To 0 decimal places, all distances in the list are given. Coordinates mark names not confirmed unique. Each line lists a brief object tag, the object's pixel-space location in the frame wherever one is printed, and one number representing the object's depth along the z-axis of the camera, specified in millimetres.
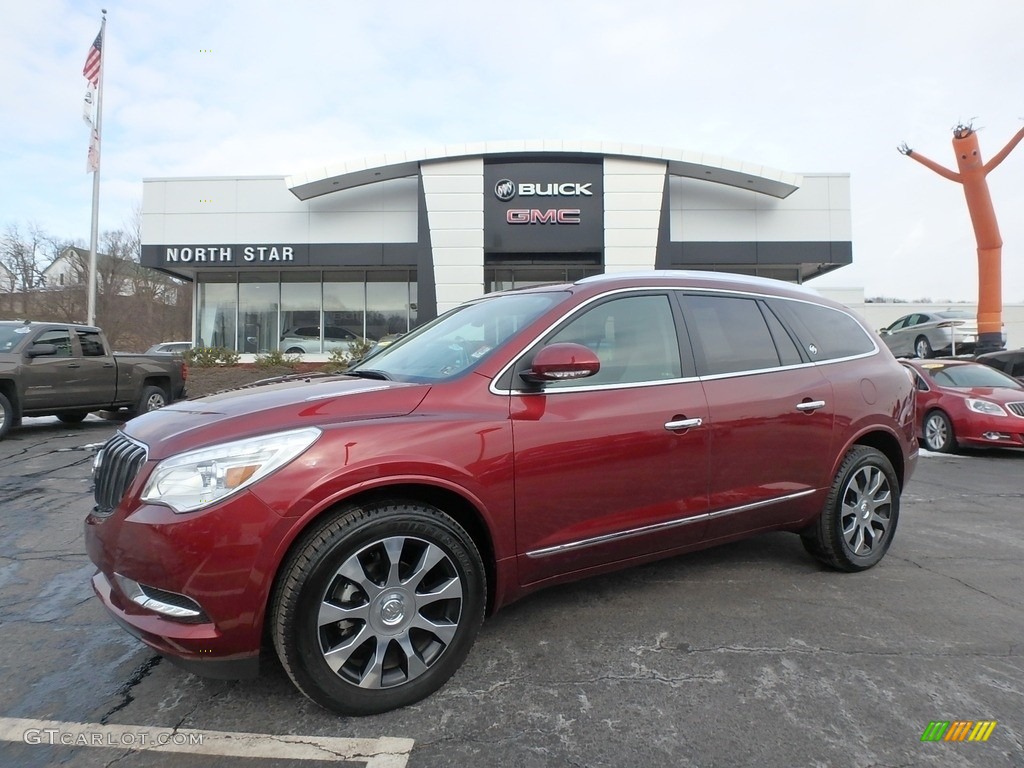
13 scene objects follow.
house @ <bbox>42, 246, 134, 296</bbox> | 37094
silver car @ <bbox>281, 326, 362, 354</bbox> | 21391
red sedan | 8766
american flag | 20609
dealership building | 19234
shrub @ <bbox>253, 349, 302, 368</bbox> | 17453
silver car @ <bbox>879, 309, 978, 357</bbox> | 18625
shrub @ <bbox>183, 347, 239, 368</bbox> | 17531
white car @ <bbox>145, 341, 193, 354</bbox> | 25766
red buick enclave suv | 2195
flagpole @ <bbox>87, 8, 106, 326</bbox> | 20641
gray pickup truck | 9219
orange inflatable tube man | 20188
